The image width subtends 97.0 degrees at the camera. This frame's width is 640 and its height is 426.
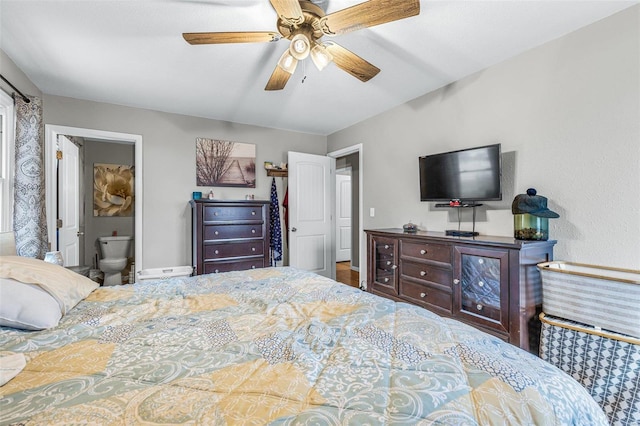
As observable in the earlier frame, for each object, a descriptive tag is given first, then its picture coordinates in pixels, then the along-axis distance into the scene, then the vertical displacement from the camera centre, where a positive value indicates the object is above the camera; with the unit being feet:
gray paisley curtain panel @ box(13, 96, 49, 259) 7.77 +0.96
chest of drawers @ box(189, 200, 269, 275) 10.88 -0.87
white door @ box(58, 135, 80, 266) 10.41 +0.55
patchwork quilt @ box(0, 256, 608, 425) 2.08 -1.45
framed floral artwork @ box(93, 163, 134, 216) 14.92 +1.33
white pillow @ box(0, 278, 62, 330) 3.38 -1.13
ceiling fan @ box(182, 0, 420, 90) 4.71 +3.45
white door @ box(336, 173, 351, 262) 21.11 -0.39
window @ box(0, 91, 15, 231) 7.52 +1.41
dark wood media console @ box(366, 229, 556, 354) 6.33 -1.74
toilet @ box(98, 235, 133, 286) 13.56 -2.12
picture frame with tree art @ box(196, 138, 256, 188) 12.82 +2.37
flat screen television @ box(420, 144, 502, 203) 7.72 +1.12
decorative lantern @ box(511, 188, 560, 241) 6.58 -0.10
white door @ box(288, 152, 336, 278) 14.03 +0.05
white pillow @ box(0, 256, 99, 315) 3.67 -0.89
